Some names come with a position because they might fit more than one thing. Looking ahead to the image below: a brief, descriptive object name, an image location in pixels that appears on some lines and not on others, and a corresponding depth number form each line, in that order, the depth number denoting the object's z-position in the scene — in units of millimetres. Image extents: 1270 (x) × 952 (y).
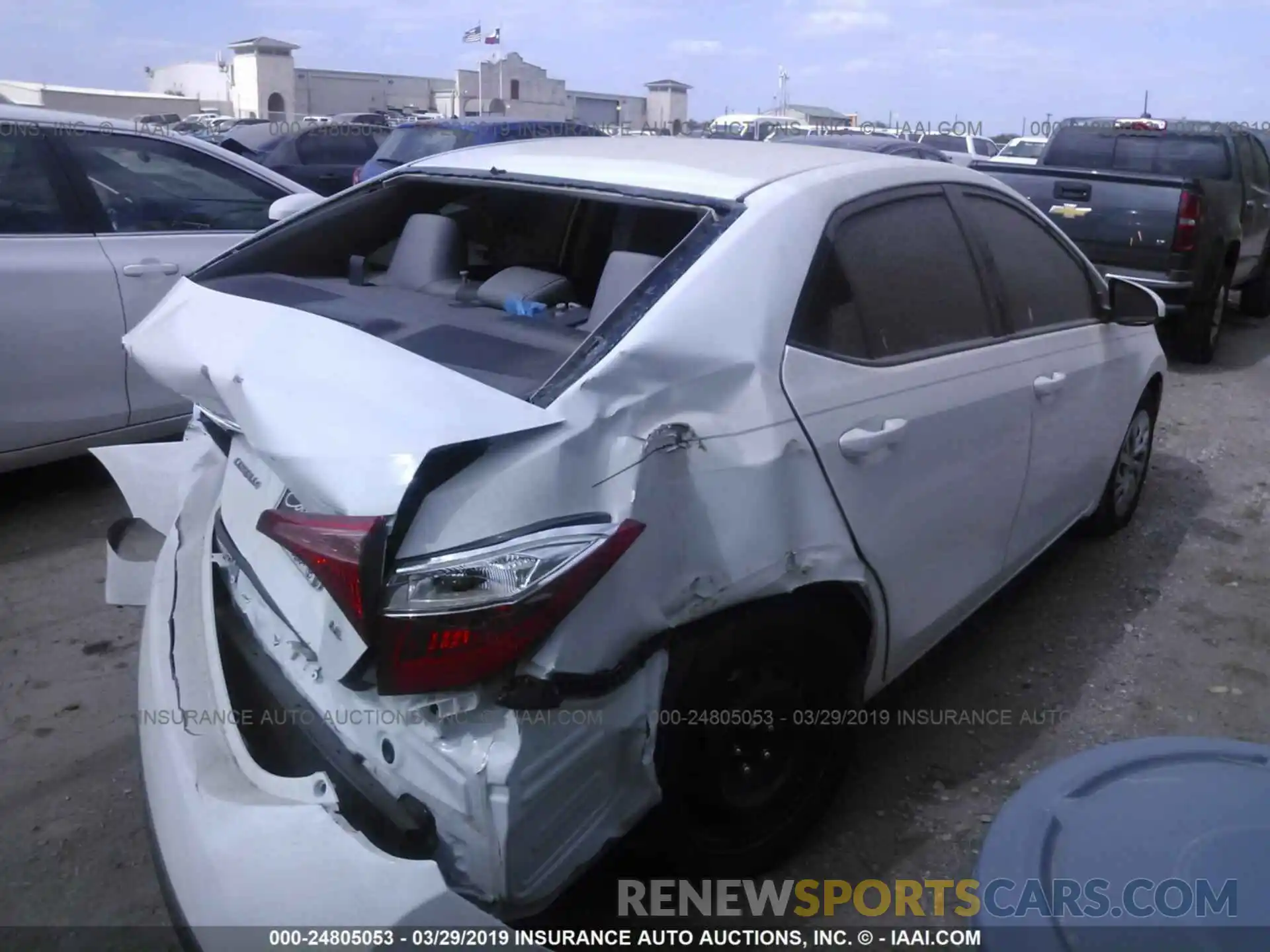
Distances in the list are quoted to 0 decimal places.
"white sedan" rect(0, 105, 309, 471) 4254
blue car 11352
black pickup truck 7371
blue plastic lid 1422
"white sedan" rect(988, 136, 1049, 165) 23016
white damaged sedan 1749
